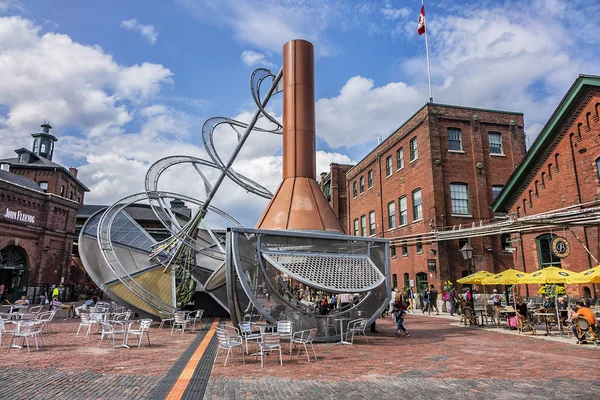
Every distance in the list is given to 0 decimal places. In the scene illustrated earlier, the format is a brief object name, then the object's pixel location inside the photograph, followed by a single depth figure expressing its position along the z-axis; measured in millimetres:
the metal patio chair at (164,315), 18342
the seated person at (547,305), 16873
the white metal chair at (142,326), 12050
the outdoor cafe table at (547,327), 14784
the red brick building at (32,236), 29297
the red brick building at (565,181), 17656
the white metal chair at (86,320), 14445
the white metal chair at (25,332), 10579
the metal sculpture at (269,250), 12734
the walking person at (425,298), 24784
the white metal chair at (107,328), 11897
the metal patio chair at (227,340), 9305
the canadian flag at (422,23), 29391
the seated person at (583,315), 12156
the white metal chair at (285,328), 10781
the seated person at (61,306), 20128
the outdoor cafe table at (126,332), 11930
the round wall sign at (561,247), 18328
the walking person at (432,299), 23797
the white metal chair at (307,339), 10020
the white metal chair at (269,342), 9391
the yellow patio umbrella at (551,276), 13802
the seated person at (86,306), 19094
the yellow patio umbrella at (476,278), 17794
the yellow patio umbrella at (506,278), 15934
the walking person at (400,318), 14570
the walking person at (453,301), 22777
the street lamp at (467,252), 18406
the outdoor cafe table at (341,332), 12905
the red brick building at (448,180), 26828
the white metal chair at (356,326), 13003
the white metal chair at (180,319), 15521
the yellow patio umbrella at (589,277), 12650
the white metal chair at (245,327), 10859
